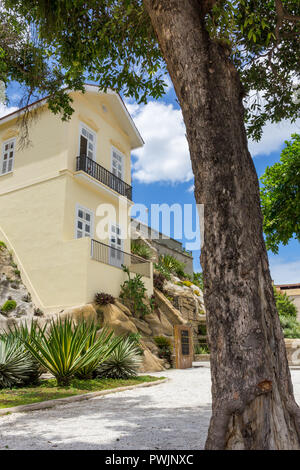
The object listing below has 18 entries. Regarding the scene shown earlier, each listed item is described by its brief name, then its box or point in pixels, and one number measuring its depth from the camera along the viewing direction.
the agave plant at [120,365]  9.95
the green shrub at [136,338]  13.24
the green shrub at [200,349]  20.02
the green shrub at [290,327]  20.44
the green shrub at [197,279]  28.16
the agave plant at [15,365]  7.99
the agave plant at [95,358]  8.95
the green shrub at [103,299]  14.12
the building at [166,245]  27.38
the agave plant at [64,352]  8.05
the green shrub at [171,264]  25.84
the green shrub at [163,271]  21.83
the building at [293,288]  45.23
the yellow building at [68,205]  14.70
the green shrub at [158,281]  19.80
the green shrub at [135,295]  16.00
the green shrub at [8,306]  13.83
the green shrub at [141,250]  22.33
